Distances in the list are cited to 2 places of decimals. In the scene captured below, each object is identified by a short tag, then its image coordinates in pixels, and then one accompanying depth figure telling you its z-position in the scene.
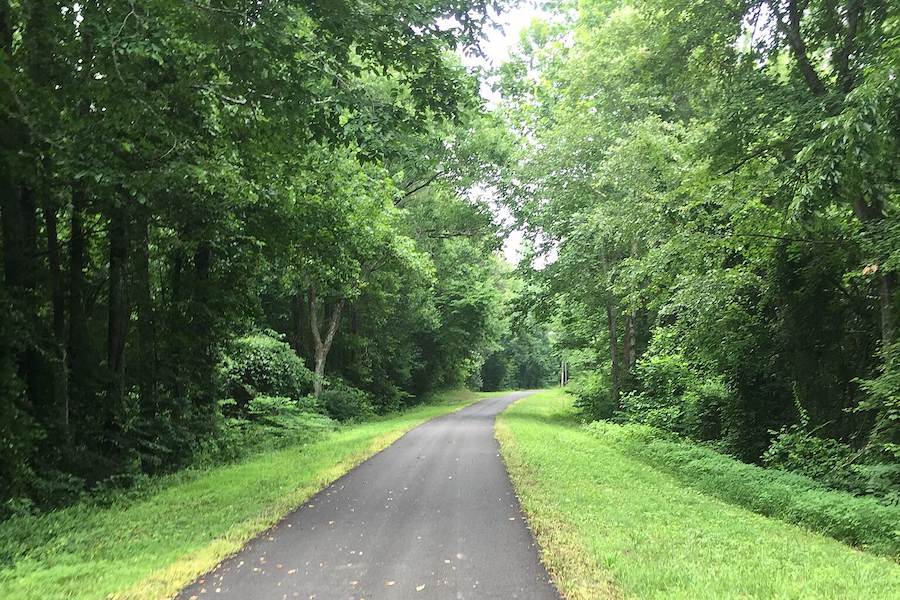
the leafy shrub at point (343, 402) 23.25
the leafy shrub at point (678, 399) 15.20
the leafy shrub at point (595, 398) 22.66
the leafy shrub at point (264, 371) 18.88
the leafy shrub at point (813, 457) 9.59
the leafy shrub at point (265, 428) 13.48
